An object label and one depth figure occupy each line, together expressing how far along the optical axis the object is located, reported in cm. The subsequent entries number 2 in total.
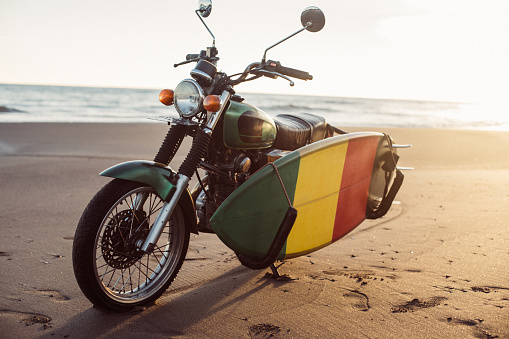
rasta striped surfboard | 277
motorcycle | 267
